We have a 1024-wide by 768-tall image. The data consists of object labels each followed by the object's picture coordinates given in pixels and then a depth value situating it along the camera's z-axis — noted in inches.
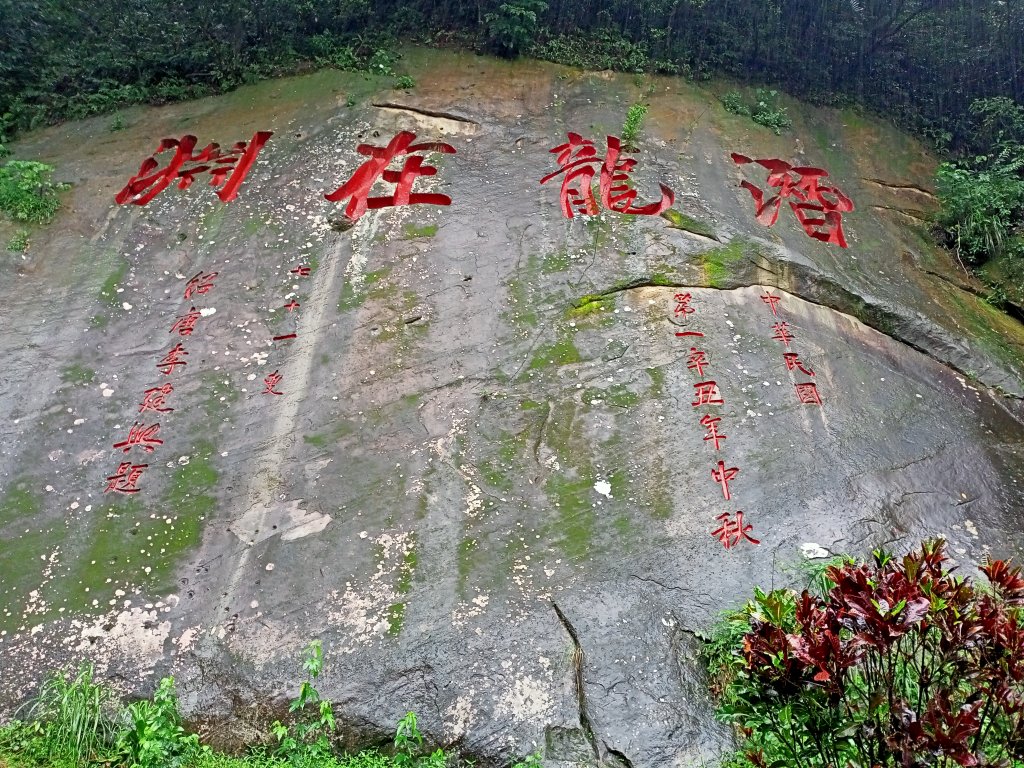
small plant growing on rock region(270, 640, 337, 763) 134.1
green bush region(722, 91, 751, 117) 281.9
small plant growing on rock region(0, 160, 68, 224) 231.3
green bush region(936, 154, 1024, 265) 253.3
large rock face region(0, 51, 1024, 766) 145.3
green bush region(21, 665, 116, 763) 135.2
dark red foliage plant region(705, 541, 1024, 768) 75.3
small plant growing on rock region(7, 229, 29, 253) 223.0
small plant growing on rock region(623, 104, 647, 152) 247.1
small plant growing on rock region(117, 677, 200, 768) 131.7
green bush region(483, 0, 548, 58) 279.4
